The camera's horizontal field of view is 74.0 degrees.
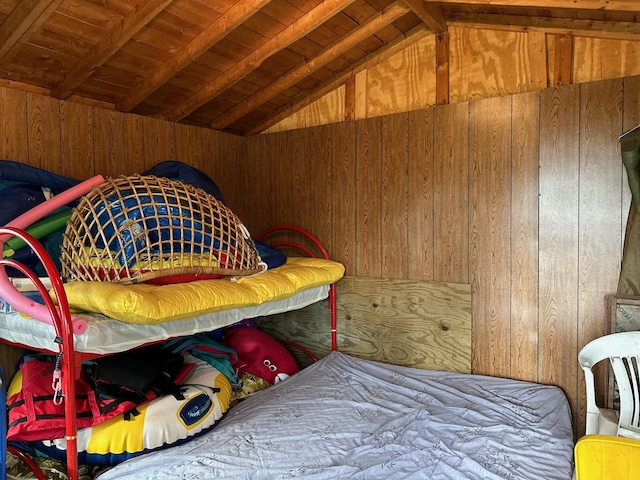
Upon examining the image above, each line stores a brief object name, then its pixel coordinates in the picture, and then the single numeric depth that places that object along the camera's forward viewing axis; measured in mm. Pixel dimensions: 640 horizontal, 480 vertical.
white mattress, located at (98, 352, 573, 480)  1544
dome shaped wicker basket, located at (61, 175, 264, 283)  1633
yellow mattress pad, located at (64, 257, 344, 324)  1409
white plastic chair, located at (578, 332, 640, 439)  1627
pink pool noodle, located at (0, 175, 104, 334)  1313
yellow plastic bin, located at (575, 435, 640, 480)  888
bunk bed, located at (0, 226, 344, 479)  1275
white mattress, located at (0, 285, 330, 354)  1373
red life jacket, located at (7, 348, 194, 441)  1474
